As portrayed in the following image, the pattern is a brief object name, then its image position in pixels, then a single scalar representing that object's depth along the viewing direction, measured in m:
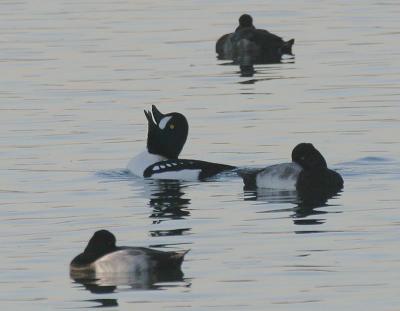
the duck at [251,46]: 43.16
